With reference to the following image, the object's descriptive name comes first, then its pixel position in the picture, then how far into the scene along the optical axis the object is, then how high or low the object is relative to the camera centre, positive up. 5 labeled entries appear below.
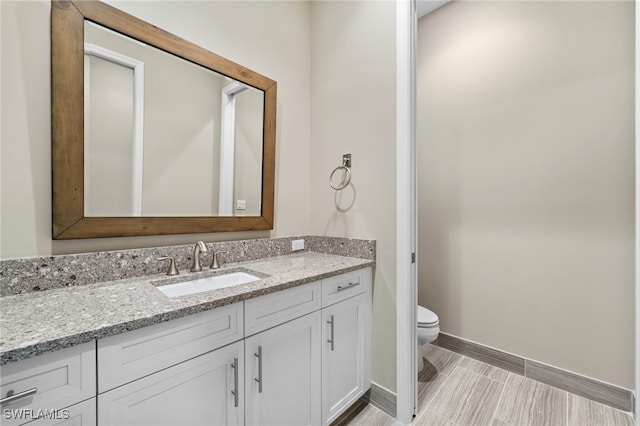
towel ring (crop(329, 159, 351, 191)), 1.74 +0.21
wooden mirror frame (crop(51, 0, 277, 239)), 1.04 +0.38
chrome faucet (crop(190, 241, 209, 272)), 1.33 -0.21
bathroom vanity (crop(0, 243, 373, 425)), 0.66 -0.44
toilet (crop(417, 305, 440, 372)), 1.80 -0.77
